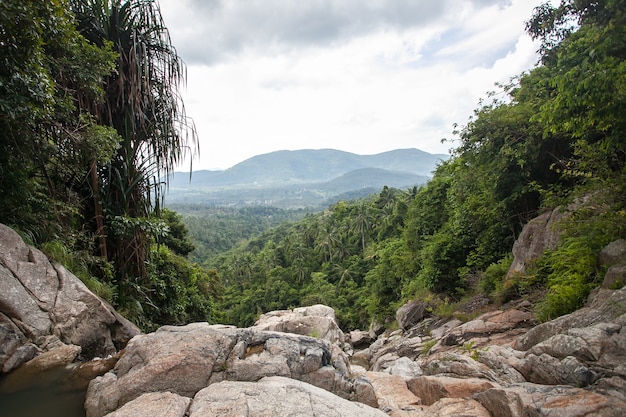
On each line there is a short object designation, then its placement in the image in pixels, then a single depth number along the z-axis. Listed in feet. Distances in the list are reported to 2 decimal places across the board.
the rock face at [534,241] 25.18
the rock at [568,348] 12.16
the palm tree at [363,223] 145.79
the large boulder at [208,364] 9.92
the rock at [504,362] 14.05
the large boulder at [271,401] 8.73
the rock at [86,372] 10.93
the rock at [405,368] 20.09
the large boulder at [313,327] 23.70
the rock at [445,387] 13.37
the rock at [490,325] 21.99
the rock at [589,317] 13.73
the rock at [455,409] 11.25
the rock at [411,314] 44.08
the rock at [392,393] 13.66
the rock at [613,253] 17.20
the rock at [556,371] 11.60
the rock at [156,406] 8.55
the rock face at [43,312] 11.60
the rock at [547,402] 9.95
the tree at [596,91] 15.07
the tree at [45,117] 11.94
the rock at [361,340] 63.89
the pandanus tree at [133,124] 19.43
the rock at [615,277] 15.53
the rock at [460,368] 14.71
